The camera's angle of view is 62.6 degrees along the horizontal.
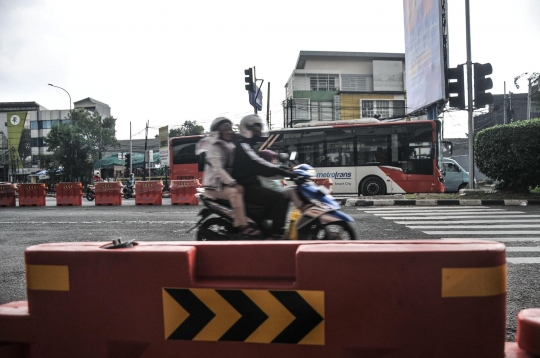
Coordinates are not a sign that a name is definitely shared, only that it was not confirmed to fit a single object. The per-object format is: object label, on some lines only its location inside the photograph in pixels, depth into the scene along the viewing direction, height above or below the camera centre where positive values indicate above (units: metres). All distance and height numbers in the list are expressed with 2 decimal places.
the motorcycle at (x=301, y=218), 4.75 -0.50
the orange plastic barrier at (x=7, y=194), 16.34 -0.59
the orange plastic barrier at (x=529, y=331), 1.90 -0.72
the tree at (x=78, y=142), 33.78 +2.78
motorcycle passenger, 4.63 +0.02
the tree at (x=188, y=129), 47.84 +5.09
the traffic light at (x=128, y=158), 29.81 +1.18
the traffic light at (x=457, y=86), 13.34 +2.47
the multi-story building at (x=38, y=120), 55.44 +7.15
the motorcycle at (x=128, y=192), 20.71 -0.77
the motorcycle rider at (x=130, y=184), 20.91 -0.41
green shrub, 13.12 +0.41
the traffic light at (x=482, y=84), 12.86 +2.45
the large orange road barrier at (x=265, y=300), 1.79 -0.55
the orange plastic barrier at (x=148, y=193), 15.27 -0.61
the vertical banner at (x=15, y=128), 51.21 +5.84
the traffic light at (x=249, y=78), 16.77 +3.57
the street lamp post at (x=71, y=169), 33.03 +0.58
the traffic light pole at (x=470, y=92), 14.31 +2.49
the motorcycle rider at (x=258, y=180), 4.64 -0.07
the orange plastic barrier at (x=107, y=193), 15.85 -0.61
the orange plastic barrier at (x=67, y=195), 16.12 -0.65
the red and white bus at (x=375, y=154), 16.45 +0.62
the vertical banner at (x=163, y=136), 28.59 +2.52
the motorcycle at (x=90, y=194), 19.74 -0.79
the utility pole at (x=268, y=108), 33.44 +4.94
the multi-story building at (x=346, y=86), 38.56 +7.84
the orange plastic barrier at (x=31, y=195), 16.33 -0.63
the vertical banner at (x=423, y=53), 18.07 +5.25
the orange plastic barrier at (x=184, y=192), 15.09 -0.60
